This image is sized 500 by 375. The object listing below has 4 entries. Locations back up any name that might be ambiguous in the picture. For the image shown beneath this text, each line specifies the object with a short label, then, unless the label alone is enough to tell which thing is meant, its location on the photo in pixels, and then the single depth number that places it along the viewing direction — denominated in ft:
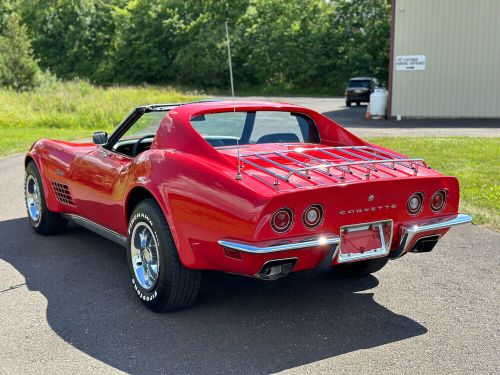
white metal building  75.41
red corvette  12.36
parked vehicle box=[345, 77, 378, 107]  114.52
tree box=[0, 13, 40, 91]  107.96
